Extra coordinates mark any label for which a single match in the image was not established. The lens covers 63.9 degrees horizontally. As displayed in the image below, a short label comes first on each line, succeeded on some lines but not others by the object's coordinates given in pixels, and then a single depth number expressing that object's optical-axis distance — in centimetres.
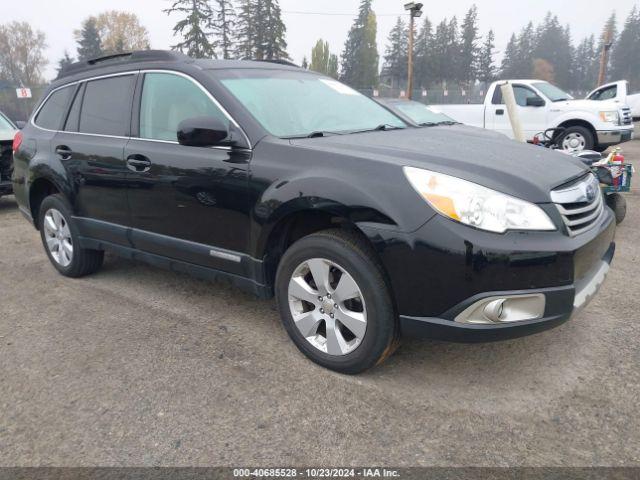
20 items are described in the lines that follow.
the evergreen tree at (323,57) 8744
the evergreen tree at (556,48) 9256
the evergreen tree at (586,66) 9161
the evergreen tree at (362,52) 7481
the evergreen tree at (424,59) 7662
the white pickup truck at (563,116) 1079
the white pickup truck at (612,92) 1501
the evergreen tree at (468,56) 7906
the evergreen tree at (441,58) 7725
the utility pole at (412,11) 1764
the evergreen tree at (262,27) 5362
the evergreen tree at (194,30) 4788
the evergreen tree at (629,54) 8819
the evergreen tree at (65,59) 6519
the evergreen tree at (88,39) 6719
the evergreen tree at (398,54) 8100
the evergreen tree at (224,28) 5300
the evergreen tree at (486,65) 8000
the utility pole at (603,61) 3032
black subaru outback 235
